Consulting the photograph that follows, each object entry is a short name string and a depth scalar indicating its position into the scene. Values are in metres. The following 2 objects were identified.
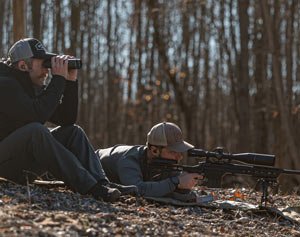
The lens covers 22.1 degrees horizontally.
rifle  7.07
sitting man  6.49
